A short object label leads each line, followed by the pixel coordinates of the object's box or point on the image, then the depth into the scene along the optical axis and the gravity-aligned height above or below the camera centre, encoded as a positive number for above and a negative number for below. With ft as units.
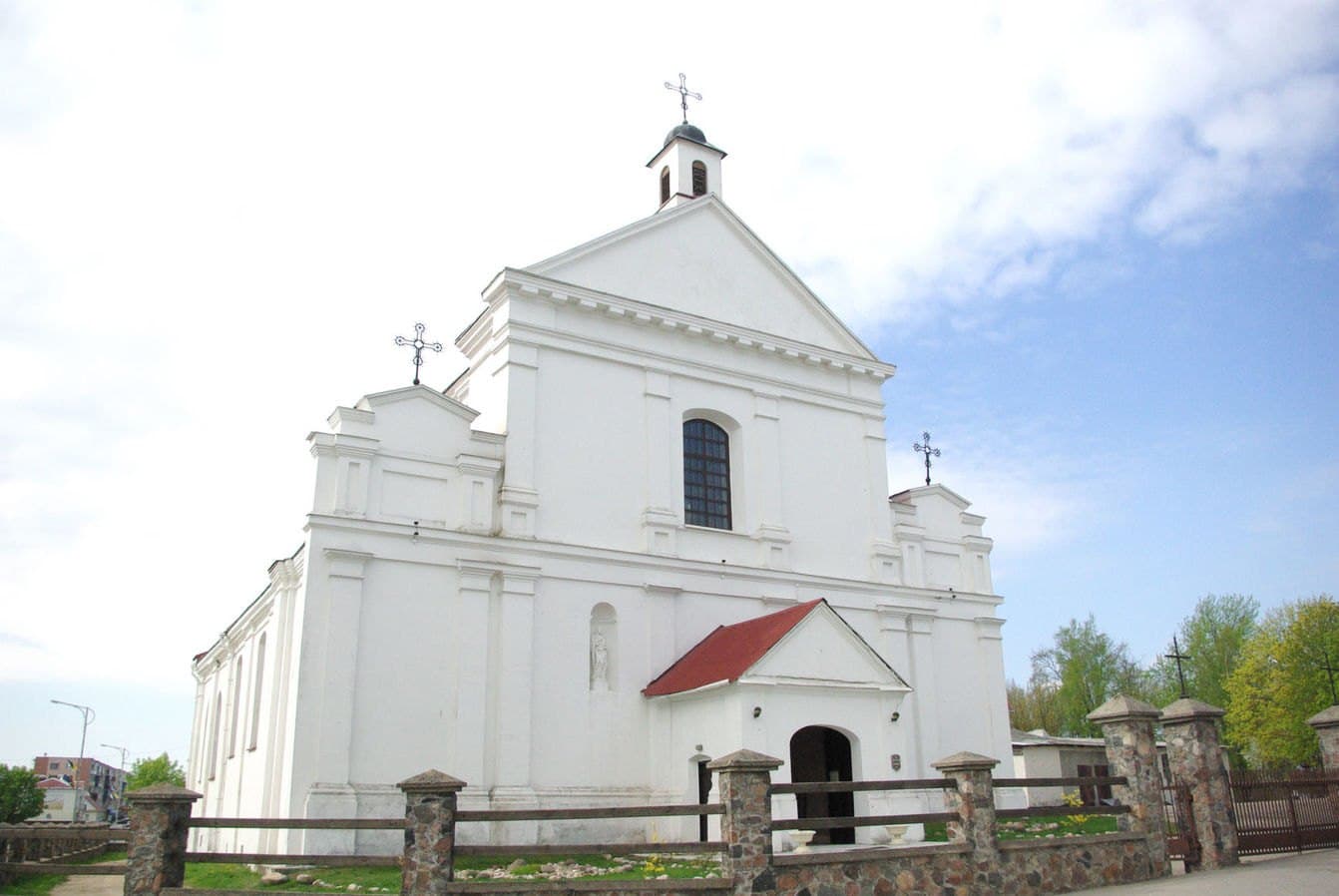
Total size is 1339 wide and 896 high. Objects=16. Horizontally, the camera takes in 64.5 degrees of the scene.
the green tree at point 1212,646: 161.68 +18.31
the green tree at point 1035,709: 187.62 +10.86
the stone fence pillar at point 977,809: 45.57 -1.52
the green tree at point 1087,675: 173.17 +15.17
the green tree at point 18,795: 129.70 -1.11
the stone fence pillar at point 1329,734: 62.44 +1.94
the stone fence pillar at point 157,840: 40.40 -2.07
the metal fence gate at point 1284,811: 55.11 -2.18
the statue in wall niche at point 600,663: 67.26 +7.05
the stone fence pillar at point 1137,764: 51.83 +0.31
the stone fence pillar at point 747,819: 39.91 -1.58
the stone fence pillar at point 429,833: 38.37 -1.85
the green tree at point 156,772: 253.44 +2.78
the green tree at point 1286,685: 129.18 +9.83
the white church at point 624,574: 60.80 +12.95
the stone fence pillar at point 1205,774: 53.06 -0.22
